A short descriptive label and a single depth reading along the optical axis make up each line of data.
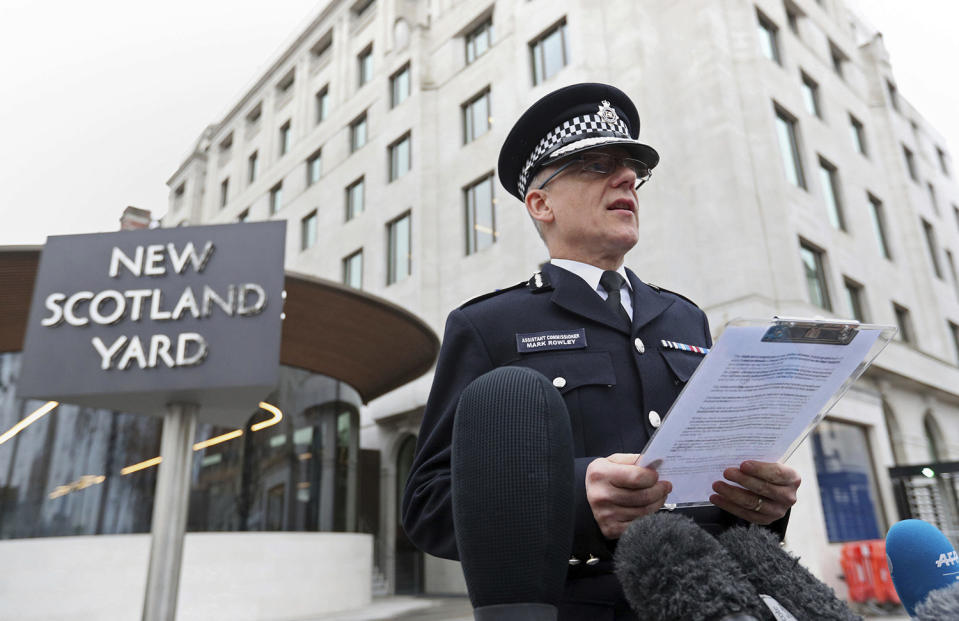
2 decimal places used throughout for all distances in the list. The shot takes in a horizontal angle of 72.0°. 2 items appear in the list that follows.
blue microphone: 1.52
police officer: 1.34
